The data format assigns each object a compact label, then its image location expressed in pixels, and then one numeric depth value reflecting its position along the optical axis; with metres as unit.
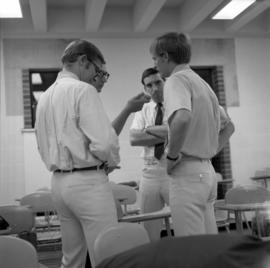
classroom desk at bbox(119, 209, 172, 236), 2.89
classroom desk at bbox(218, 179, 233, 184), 7.44
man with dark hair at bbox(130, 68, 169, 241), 3.05
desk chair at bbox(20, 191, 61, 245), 5.37
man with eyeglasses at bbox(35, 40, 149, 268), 2.07
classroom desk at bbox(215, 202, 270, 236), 3.39
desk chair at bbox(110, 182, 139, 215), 5.53
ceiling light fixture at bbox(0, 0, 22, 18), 6.23
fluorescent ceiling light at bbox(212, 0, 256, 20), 6.76
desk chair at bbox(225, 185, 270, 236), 4.70
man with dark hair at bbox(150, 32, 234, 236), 2.16
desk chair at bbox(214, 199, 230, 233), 5.65
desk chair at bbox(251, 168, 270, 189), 7.64
